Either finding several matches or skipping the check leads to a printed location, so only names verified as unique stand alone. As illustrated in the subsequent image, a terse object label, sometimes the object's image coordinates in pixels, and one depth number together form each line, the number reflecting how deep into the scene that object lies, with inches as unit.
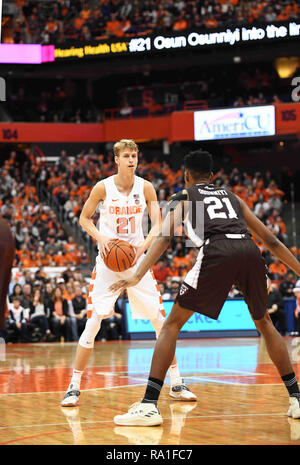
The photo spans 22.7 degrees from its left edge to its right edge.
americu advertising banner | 1170.6
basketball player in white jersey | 278.7
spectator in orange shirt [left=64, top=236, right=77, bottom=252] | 926.7
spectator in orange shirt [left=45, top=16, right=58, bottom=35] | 1326.3
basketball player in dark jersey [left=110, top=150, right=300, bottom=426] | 223.6
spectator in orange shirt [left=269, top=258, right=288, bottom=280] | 877.8
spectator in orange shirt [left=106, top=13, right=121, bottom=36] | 1307.8
